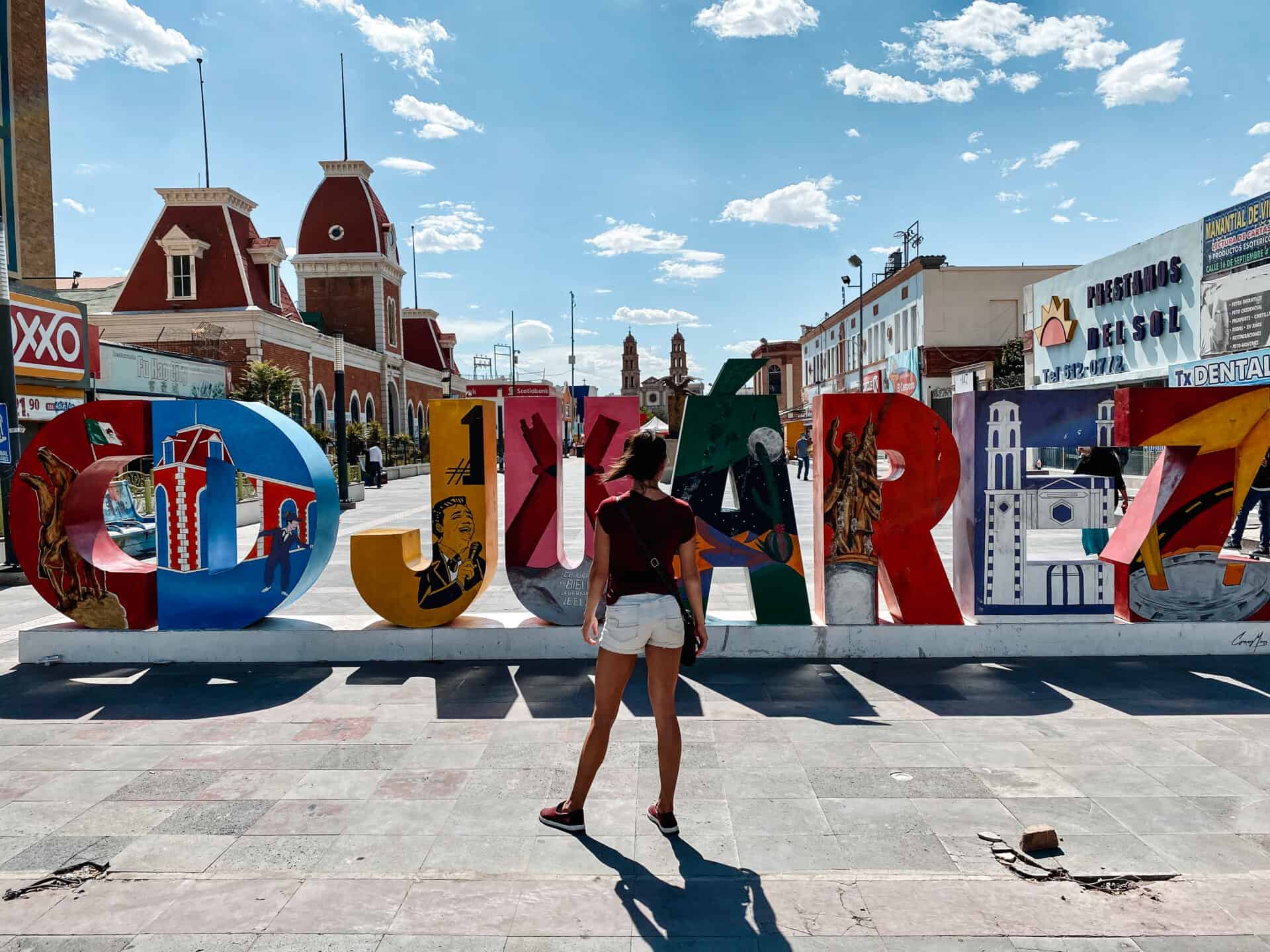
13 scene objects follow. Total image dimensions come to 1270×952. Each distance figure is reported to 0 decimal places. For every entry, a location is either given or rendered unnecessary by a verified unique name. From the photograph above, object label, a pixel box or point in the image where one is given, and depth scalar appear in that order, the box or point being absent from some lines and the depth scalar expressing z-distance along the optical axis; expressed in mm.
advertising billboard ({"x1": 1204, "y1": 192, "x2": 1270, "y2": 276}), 17609
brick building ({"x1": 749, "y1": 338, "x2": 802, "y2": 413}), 83438
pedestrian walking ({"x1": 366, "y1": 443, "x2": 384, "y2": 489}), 28000
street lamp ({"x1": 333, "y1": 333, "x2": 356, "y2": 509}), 18344
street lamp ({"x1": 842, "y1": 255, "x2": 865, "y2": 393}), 37844
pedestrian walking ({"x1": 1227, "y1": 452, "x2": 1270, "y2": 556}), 11422
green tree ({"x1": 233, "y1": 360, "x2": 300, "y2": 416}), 27578
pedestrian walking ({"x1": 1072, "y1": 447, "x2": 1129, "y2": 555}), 6965
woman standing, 3807
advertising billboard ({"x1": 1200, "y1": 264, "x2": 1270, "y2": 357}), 17734
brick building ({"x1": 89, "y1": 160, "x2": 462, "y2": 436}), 31141
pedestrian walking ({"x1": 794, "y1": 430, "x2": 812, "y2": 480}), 27141
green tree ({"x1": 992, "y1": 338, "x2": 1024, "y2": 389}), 34156
